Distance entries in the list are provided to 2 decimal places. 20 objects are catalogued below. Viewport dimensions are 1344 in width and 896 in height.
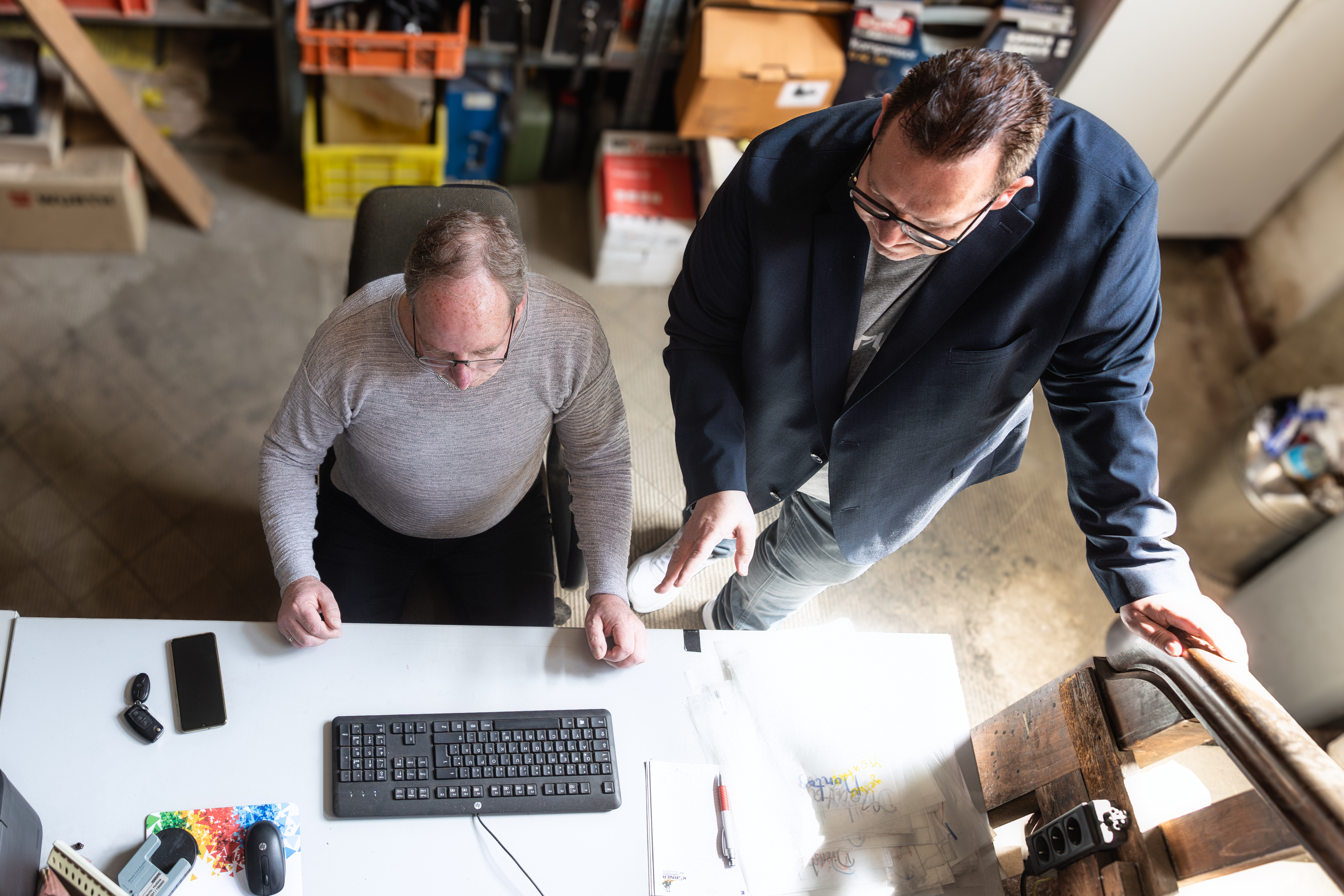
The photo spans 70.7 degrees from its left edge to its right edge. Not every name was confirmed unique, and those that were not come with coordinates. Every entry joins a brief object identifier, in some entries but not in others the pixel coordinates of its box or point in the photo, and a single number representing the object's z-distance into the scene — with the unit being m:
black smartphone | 1.31
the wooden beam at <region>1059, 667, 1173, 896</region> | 1.27
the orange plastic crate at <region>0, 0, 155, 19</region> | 2.48
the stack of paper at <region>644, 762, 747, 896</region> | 1.32
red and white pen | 1.35
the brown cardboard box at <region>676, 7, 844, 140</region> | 2.59
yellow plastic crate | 2.72
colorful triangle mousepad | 1.21
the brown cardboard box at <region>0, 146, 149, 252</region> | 2.52
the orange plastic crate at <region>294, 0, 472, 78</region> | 2.46
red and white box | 2.79
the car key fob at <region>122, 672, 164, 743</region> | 1.28
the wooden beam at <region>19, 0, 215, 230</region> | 2.29
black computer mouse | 1.20
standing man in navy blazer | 1.13
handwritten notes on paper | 1.39
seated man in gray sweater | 1.36
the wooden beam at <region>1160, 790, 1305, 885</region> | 1.12
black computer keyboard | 1.30
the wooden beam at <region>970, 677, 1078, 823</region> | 1.43
